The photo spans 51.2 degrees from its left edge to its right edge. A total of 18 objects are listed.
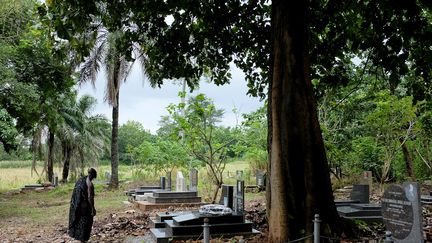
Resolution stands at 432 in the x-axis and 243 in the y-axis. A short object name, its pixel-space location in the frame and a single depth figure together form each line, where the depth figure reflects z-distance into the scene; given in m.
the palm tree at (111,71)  26.23
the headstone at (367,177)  17.69
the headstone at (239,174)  28.74
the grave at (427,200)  14.99
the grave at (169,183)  21.23
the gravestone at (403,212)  6.25
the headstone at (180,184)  19.59
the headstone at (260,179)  25.16
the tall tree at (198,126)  16.73
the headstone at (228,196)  12.04
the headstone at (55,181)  34.91
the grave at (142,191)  20.80
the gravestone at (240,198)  11.22
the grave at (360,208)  10.96
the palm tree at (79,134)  37.72
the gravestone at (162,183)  21.53
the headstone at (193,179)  19.49
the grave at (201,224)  9.88
